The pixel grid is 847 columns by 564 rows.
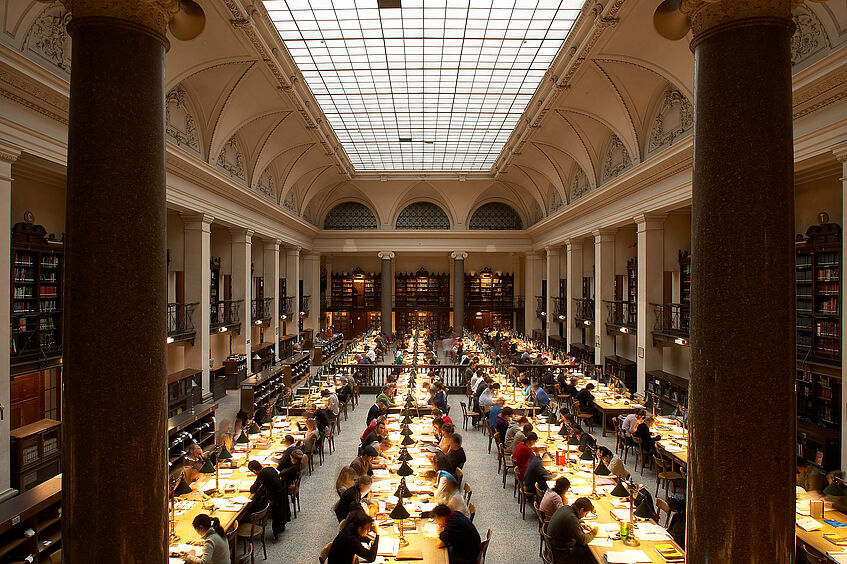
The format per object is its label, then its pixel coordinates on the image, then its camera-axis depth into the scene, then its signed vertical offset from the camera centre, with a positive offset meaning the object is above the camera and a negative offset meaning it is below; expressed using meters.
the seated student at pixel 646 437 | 8.49 -2.47
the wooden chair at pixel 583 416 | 11.06 -2.73
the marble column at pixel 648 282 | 13.02 +0.11
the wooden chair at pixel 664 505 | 5.40 -2.31
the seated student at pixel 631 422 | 9.13 -2.39
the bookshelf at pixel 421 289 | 28.95 -0.15
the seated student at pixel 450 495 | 5.42 -2.21
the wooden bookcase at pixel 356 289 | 28.86 -0.16
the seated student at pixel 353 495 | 5.66 -2.28
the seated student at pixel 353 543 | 4.52 -2.23
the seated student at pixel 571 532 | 5.03 -2.38
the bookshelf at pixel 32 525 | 5.23 -2.54
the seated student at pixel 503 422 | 9.14 -2.39
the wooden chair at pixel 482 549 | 4.90 -2.46
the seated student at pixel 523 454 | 7.30 -2.34
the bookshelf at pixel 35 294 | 8.59 -0.14
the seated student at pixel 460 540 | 4.87 -2.36
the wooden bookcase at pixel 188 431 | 8.49 -2.60
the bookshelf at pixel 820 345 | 8.45 -1.00
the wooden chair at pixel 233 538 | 5.17 -2.52
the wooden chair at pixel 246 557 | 5.29 -2.76
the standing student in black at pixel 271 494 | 6.26 -2.52
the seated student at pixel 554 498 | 5.65 -2.30
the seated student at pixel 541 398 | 11.16 -2.41
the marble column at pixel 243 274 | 16.28 +0.38
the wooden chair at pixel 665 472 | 7.41 -2.67
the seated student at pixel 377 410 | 9.75 -2.32
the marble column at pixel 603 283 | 16.48 +0.11
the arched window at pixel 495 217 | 26.44 +3.50
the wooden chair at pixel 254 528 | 5.61 -2.65
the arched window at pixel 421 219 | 26.14 +3.35
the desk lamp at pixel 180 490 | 5.04 -1.98
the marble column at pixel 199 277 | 13.03 +0.23
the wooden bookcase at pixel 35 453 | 7.71 -2.57
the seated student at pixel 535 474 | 6.65 -2.41
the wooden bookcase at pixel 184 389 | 11.91 -2.46
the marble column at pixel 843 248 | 6.60 +0.50
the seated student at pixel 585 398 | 11.41 -2.43
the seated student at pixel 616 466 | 6.08 -2.15
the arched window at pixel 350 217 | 26.45 +3.49
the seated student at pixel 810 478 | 5.96 -2.21
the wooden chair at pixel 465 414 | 11.82 -2.89
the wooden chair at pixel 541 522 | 5.62 -2.57
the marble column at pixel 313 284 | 25.94 +0.11
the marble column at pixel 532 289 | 26.03 -0.13
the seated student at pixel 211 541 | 4.64 -2.30
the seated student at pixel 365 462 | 6.22 -2.24
